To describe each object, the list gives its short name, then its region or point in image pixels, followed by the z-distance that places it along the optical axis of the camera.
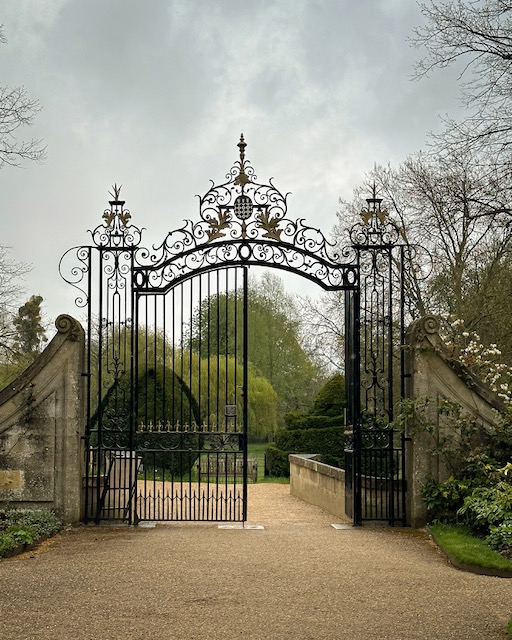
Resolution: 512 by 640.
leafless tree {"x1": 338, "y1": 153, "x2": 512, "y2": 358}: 17.41
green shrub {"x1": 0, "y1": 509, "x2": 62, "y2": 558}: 8.40
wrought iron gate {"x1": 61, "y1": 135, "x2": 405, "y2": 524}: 10.45
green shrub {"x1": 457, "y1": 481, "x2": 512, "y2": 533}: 8.56
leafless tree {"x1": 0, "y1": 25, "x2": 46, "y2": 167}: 11.41
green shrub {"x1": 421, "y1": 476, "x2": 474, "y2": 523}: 9.83
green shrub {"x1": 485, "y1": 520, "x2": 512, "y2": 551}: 8.08
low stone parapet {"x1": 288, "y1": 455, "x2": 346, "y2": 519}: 12.39
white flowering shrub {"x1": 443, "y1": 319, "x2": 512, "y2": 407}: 10.32
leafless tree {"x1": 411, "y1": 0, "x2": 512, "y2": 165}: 10.81
